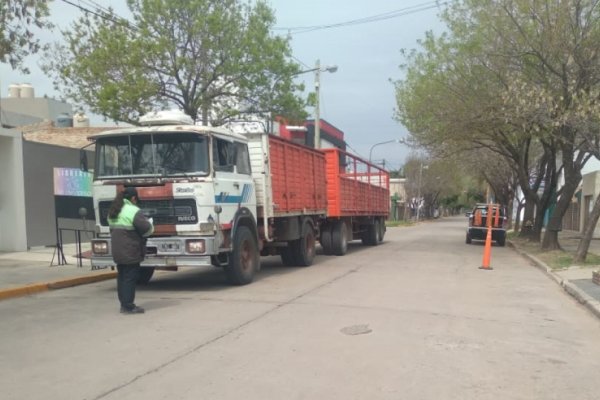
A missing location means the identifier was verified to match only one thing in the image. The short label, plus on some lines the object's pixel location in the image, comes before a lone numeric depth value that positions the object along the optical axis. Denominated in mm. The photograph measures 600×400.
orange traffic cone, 15750
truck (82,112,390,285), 10180
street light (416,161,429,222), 64562
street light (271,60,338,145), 27594
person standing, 8547
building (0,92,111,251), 16797
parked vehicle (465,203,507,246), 25870
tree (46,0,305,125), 17062
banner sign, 16891
